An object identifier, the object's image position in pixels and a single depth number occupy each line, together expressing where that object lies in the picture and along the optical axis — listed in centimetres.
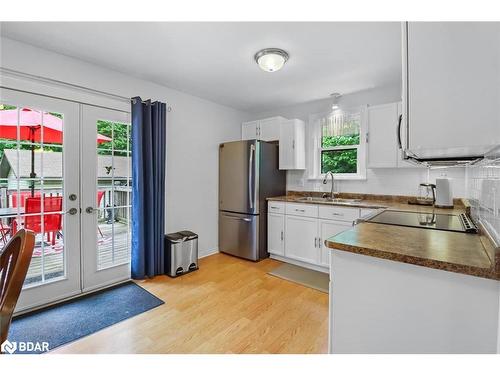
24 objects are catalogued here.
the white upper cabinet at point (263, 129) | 369
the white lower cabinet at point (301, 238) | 306
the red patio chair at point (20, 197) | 205
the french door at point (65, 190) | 206
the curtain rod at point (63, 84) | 201
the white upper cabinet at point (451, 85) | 81
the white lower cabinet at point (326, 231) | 284
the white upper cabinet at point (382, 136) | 282
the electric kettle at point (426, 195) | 263
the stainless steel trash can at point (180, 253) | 288
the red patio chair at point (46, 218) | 214
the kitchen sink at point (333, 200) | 311
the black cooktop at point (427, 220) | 147
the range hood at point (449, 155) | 100
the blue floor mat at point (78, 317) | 177
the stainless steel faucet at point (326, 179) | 350
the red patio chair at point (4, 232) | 201
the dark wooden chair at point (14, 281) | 86
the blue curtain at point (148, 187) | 267
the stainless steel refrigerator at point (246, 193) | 340
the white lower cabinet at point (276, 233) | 337
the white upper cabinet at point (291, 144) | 358
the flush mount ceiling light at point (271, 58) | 214
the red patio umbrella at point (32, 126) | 201
